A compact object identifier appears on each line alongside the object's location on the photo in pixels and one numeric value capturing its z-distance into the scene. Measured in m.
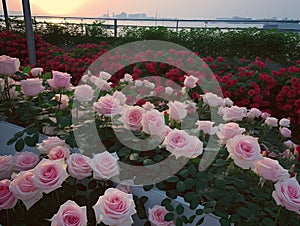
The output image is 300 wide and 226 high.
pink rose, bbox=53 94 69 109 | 1.55
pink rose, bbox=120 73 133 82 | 2.29
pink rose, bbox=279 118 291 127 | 2.11
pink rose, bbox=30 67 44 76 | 2.10
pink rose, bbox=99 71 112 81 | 1.93
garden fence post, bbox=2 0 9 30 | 7.09
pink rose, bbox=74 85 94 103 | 1.37
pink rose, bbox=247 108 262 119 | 2.16
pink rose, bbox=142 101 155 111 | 1.55
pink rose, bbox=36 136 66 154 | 1.18
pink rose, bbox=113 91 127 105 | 1.46
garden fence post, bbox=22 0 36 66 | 3.22
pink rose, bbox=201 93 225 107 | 1.70
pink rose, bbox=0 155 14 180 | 1.21
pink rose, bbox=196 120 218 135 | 1.31
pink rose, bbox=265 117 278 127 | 1.93
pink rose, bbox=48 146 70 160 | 1.10
